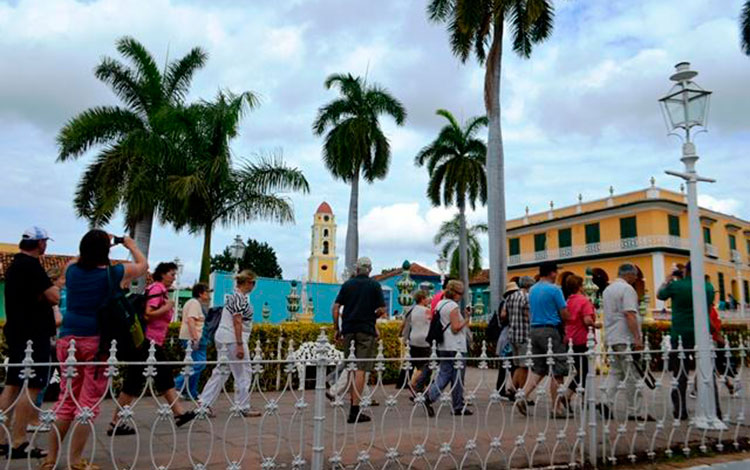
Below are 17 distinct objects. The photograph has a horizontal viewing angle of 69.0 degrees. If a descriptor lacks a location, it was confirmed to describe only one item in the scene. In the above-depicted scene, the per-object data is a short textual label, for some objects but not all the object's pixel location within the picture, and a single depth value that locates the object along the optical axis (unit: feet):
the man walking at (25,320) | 13.44
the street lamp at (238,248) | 54.95
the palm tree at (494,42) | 52.11
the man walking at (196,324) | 21.66
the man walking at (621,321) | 18.24
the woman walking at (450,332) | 18.99
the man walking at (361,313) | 19.66
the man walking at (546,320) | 19.44
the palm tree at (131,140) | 49.93
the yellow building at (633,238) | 107.55
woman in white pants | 19.15
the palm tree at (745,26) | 68.64
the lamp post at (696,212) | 17.69
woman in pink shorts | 12.58
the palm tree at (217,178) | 51.39
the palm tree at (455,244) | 122.01
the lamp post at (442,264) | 53.26
